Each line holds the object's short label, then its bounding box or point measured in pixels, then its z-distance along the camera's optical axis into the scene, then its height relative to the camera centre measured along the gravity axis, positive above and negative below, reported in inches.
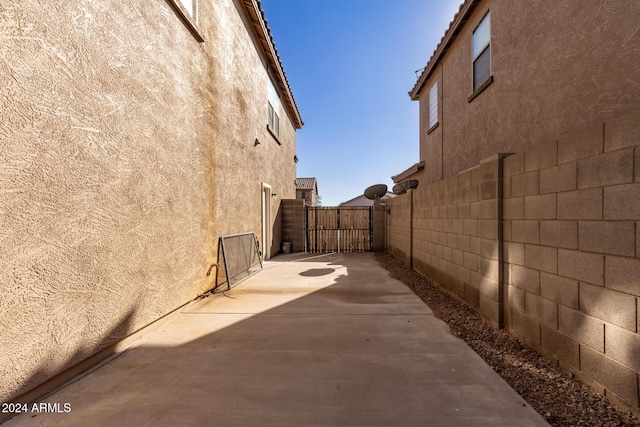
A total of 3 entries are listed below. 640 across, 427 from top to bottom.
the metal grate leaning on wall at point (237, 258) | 203.6 -41.2
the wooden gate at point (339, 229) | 439.5 -26.7
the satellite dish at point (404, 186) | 356.8 +39.2
